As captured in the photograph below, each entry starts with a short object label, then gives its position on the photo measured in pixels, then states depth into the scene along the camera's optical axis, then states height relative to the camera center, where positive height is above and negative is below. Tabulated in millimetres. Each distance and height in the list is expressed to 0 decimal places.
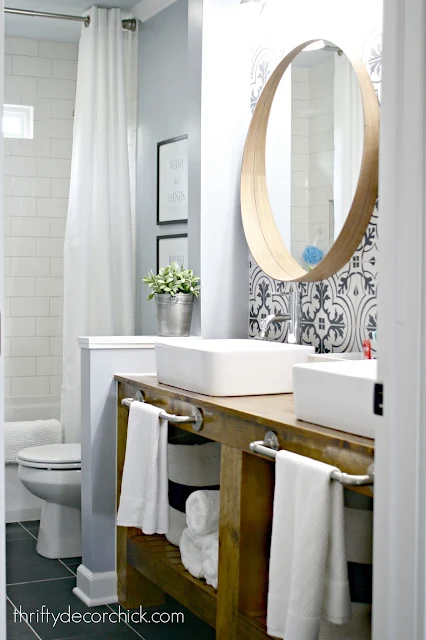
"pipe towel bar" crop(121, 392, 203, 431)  2662 -385
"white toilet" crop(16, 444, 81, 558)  3723 -871
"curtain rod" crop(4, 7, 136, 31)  4301 +1440
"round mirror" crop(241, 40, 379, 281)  2695 +475
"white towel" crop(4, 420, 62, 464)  4438 -732
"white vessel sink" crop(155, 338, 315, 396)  2680 -226
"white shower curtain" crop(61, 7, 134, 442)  4312 +442
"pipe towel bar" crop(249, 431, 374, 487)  1854 -390
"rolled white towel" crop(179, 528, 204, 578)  2725 -837
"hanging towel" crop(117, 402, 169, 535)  2803 -596
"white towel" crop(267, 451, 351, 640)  1937 -588
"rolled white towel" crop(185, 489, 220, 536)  2723 -689
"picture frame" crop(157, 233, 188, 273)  4230 +246
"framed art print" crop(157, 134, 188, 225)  4215 +596
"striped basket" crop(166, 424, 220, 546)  2943 -596
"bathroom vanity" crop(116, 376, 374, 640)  2068 -531
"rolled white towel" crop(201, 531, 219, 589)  2596 -801
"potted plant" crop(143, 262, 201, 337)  3523 +0
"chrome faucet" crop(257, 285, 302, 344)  3053 -65
